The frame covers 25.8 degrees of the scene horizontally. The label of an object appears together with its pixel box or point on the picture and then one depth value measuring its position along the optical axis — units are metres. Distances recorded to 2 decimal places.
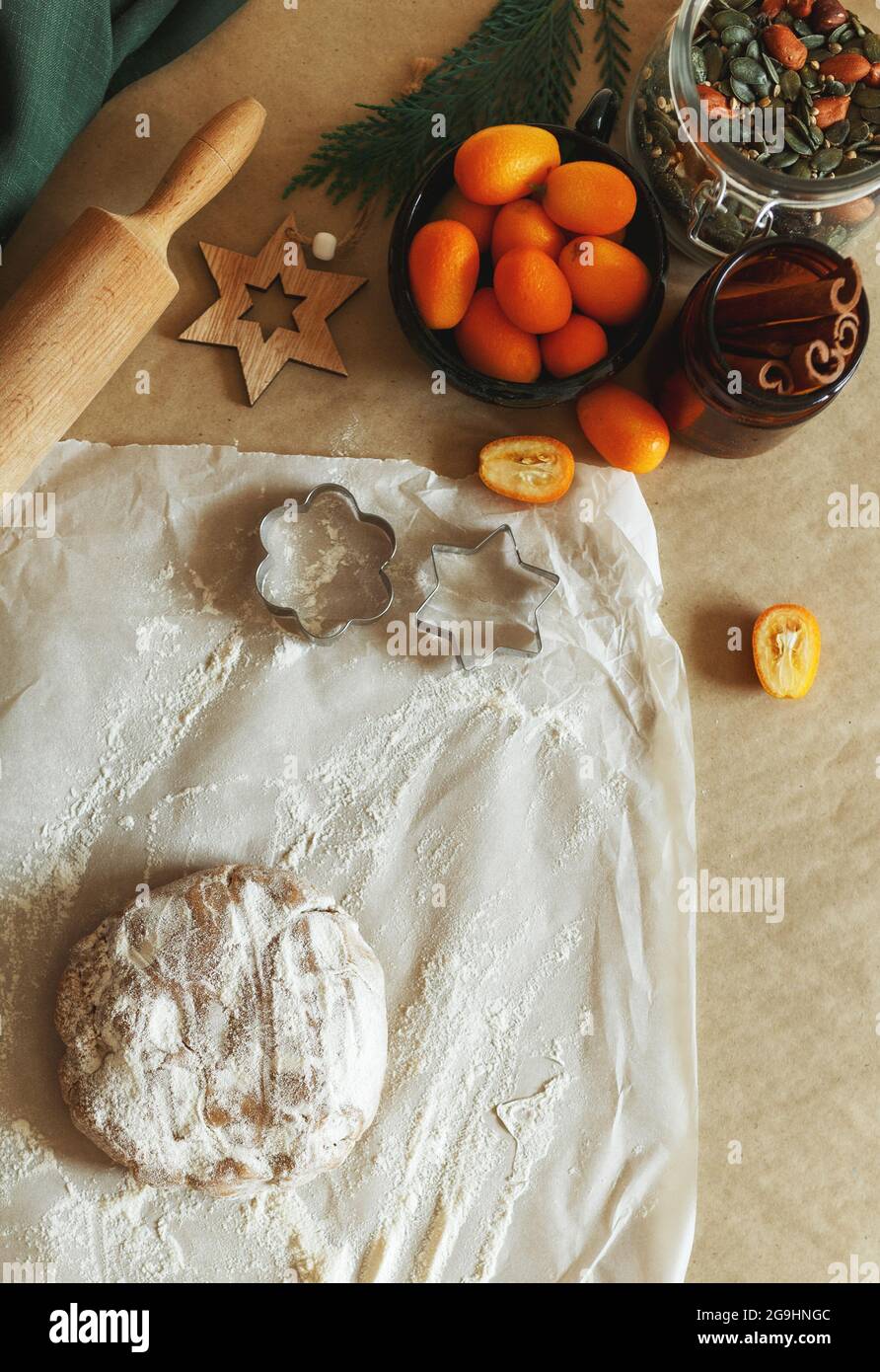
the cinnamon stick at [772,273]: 0.76
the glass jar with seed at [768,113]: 0.75
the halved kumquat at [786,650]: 0.82
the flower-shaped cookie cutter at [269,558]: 0.79
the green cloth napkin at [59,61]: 0.76
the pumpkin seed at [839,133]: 0.77
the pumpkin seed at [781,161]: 0.76
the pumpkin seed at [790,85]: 0.77
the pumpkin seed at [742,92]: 0.77
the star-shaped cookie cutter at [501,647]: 0.81
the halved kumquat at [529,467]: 0.81
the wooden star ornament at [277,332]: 0.81
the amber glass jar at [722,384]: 0.76
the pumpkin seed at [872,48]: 0.78
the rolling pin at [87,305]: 0.74
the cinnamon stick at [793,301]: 0.75
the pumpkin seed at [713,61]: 0.77
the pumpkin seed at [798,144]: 0.77
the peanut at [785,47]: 0.77
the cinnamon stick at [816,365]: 0.75
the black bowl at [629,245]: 0.78
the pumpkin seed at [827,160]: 0.77
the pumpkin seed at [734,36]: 0.77
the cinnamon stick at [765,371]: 0.76
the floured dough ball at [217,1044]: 0.75
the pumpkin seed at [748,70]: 0.77
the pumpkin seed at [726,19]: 0.77
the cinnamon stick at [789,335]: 0.76
